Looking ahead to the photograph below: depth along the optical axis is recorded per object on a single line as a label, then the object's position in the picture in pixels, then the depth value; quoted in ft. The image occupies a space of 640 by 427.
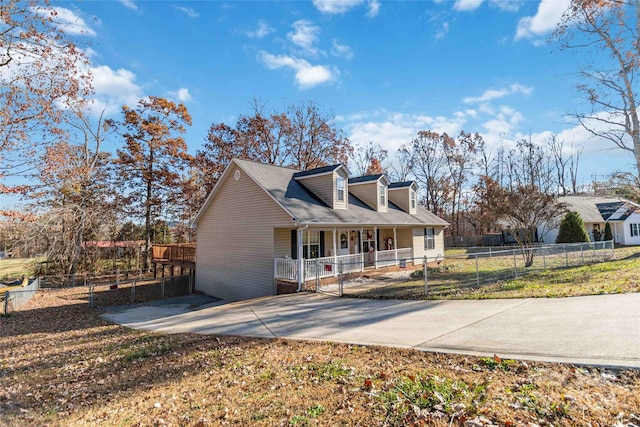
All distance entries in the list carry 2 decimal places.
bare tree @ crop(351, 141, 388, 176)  139.64
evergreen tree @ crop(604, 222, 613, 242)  106.18
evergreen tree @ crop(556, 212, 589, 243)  95.91
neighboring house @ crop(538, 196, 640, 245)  107.96
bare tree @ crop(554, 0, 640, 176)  46.55
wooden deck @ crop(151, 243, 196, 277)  76.88
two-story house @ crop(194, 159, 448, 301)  50.08
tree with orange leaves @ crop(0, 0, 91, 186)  32.17
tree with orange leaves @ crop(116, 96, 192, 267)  90.17
